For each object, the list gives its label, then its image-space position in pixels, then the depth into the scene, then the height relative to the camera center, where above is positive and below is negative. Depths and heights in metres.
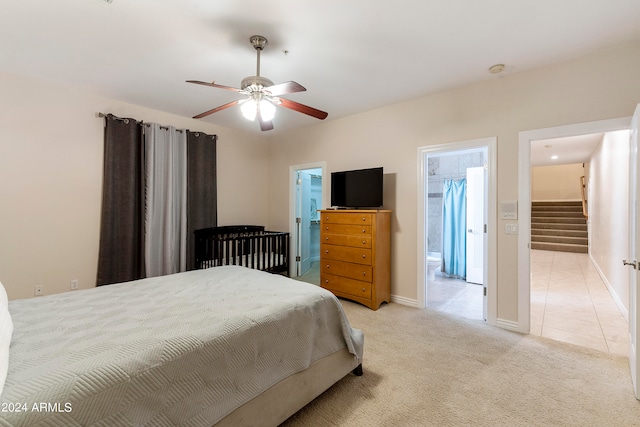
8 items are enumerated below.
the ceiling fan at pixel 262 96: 2.15 +0.94
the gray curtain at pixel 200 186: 4.25 +0.42
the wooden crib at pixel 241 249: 4.11 -0.56
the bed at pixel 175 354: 0.99 -0.61
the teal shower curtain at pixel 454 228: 4.87 -0.25
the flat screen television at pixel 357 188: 3.66 +0.34
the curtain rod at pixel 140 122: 3.46 +1.20
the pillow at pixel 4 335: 0.96 -0.51
